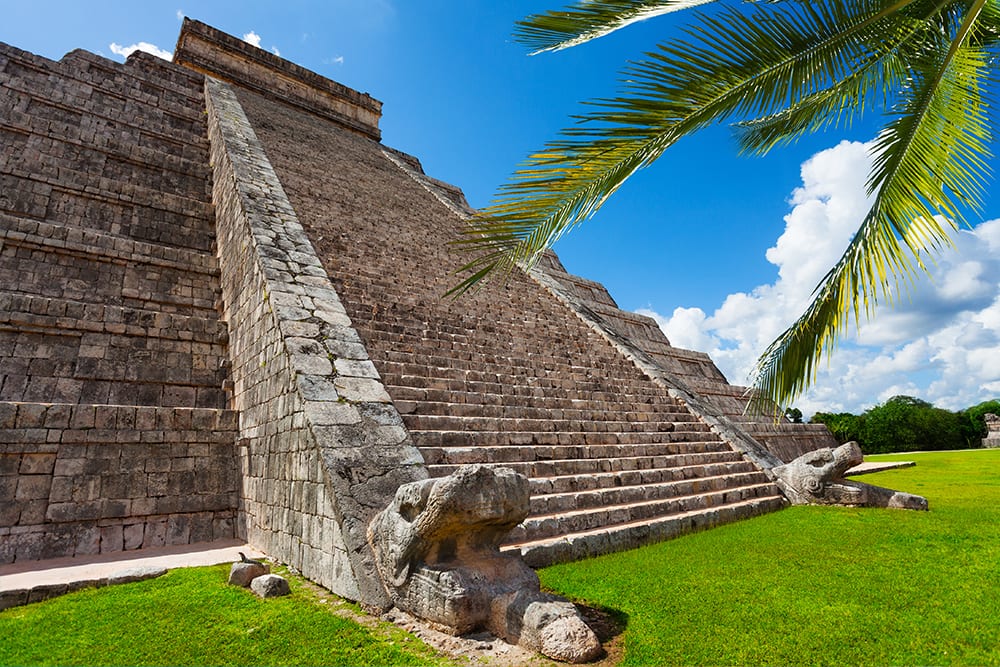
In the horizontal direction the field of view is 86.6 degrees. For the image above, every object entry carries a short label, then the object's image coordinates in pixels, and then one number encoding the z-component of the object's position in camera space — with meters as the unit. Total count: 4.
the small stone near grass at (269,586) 3.79
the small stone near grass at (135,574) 4.11
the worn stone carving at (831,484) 6.50
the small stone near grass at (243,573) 3.99
